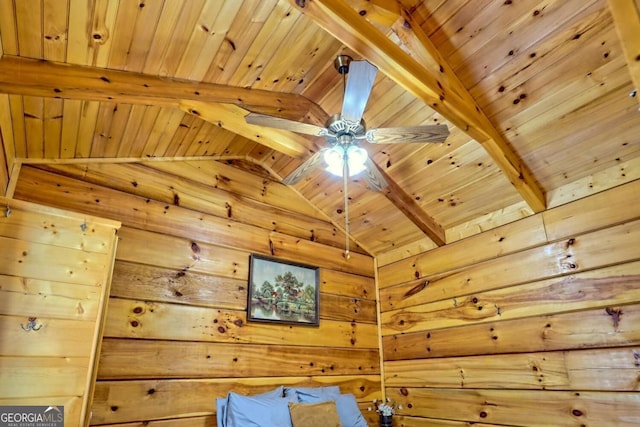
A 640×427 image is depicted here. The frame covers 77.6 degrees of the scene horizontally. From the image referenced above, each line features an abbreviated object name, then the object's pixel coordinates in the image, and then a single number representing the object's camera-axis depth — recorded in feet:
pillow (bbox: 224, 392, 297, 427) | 8.80
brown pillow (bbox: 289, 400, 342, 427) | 9.29
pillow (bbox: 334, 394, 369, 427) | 10.33
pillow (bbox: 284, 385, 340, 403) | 10.29
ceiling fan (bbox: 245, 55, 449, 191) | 6.94
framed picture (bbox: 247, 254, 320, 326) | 10.96
